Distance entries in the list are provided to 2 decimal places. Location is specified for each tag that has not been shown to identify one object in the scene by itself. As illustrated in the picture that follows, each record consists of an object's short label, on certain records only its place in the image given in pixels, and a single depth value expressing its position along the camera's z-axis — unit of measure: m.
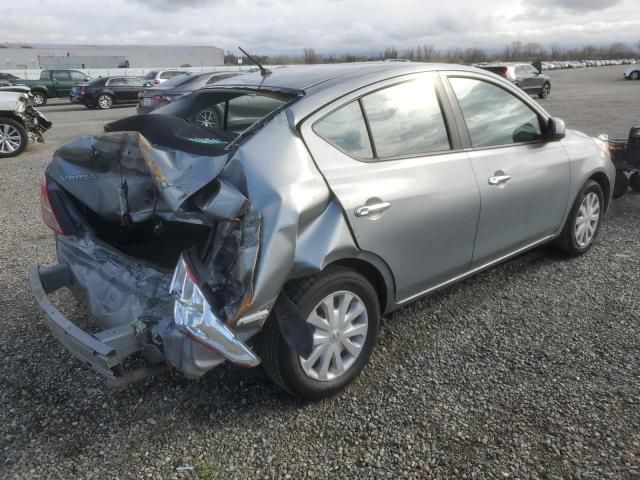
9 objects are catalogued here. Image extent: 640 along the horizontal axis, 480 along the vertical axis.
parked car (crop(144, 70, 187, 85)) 22.90
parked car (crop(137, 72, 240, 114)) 11.91
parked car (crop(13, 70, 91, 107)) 23.95
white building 56.81
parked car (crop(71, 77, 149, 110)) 21.48
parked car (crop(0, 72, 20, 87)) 23.71
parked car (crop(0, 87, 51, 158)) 9.72
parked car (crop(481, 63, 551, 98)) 22.05
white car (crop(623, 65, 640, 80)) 35.59
